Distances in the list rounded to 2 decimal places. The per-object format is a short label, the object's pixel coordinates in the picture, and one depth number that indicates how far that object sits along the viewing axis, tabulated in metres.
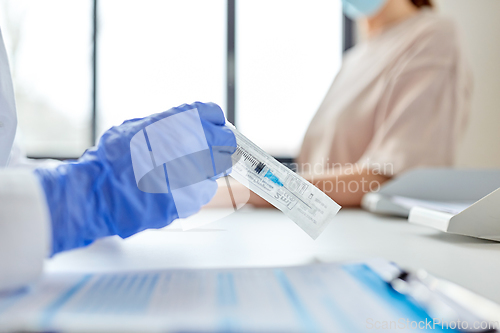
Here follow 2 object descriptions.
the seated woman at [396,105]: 0.62
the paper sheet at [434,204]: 0.35
